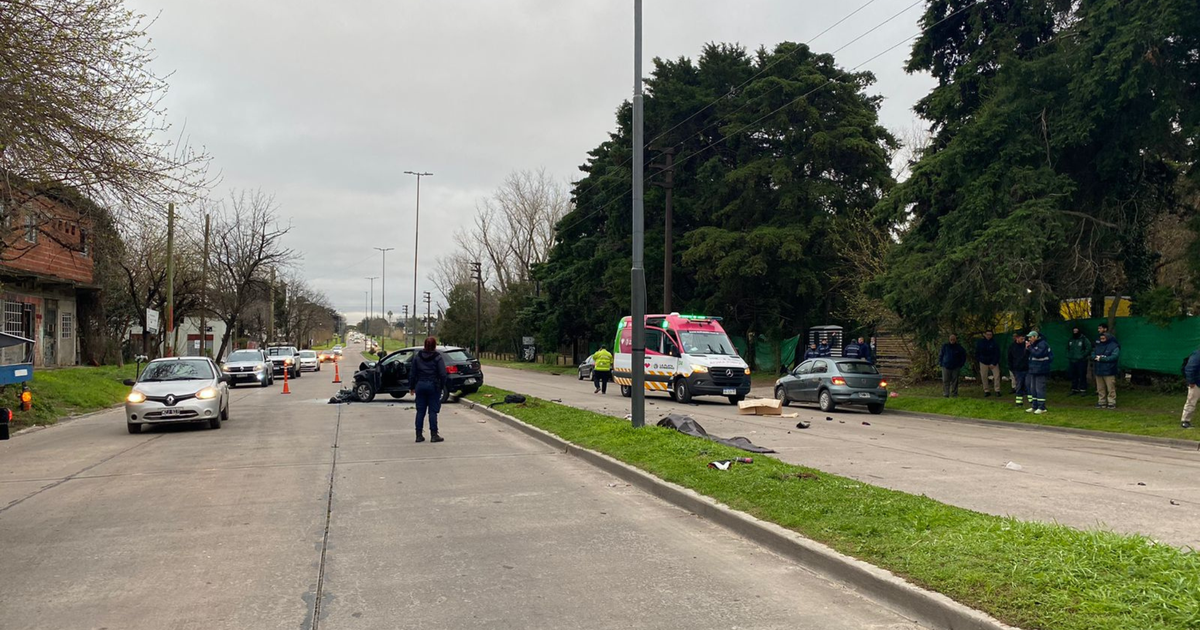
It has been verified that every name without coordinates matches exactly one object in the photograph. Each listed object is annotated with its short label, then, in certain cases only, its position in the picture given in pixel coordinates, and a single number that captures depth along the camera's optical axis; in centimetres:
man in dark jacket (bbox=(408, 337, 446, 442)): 1398
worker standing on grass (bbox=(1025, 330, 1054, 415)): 1842
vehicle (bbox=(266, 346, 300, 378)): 4394
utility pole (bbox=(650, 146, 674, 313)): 3299
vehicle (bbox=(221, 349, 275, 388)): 3450
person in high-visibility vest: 2850
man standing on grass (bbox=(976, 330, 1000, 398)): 2197
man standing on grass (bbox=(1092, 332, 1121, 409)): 1800
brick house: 3072
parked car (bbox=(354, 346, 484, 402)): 2420
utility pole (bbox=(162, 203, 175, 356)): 2995
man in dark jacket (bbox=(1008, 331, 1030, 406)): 2005
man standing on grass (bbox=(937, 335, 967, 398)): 2269
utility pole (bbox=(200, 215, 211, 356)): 3838
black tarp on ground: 1215
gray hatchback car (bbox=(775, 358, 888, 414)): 2142
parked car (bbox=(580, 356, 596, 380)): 4103
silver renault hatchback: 1579
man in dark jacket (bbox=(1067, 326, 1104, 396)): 2048
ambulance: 2359
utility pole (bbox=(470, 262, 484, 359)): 6975
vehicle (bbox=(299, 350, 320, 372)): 5568
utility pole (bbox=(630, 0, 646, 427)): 1373
